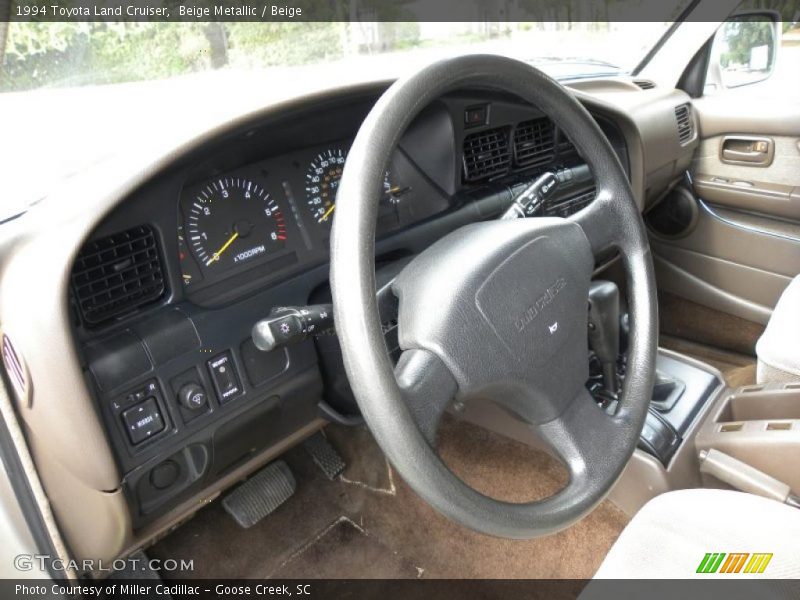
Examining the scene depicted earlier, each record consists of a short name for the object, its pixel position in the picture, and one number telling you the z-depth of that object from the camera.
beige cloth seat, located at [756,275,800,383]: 1.45
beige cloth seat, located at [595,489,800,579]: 0.98
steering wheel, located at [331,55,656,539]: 0.74
